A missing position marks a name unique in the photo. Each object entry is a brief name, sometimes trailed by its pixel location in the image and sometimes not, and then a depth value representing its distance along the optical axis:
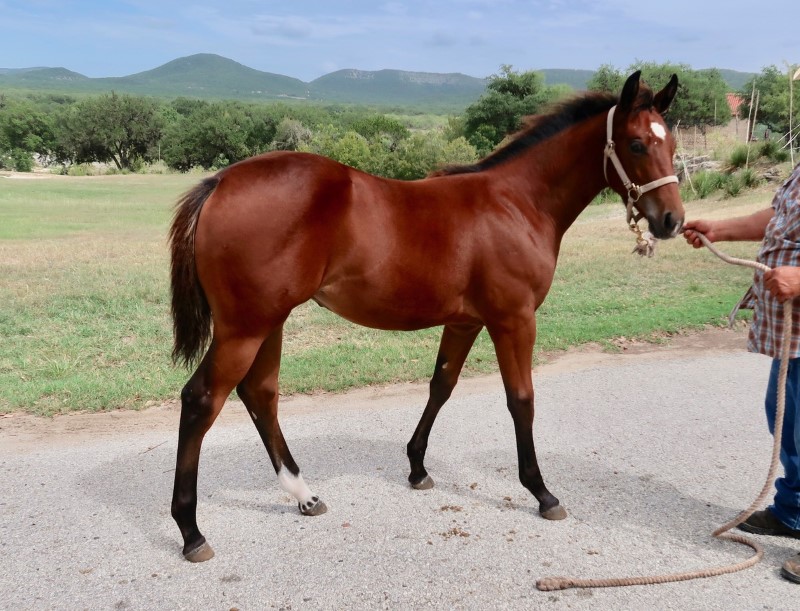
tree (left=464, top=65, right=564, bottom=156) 37.34
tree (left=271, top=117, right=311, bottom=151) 49.06
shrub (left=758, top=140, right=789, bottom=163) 19.52
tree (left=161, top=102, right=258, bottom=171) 56.78
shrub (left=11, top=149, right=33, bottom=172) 55.38
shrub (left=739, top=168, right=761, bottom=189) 17.98
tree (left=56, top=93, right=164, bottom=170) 63.75
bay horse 2.89
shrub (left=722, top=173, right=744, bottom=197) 17.46
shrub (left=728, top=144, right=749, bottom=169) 19.78
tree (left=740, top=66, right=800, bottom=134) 37.79
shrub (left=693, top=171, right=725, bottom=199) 18.45
